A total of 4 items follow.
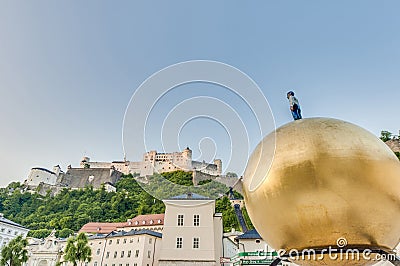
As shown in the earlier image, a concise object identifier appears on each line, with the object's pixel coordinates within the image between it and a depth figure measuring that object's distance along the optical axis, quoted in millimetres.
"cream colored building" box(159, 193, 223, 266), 28953
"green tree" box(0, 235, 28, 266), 35562
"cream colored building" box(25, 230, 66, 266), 50719
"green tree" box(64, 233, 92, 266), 37250
